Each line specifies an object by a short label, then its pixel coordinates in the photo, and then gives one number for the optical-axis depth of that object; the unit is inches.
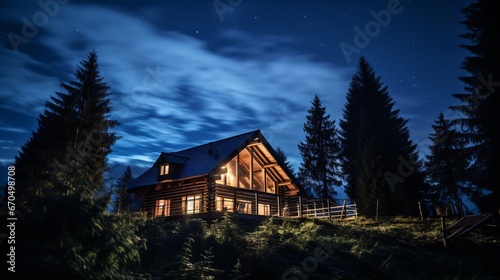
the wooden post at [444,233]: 609.9
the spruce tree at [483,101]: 826.2
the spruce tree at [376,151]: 1108.5
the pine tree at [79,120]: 993.5
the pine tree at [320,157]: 1590.8
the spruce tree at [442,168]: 1234.6
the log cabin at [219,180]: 973.8
